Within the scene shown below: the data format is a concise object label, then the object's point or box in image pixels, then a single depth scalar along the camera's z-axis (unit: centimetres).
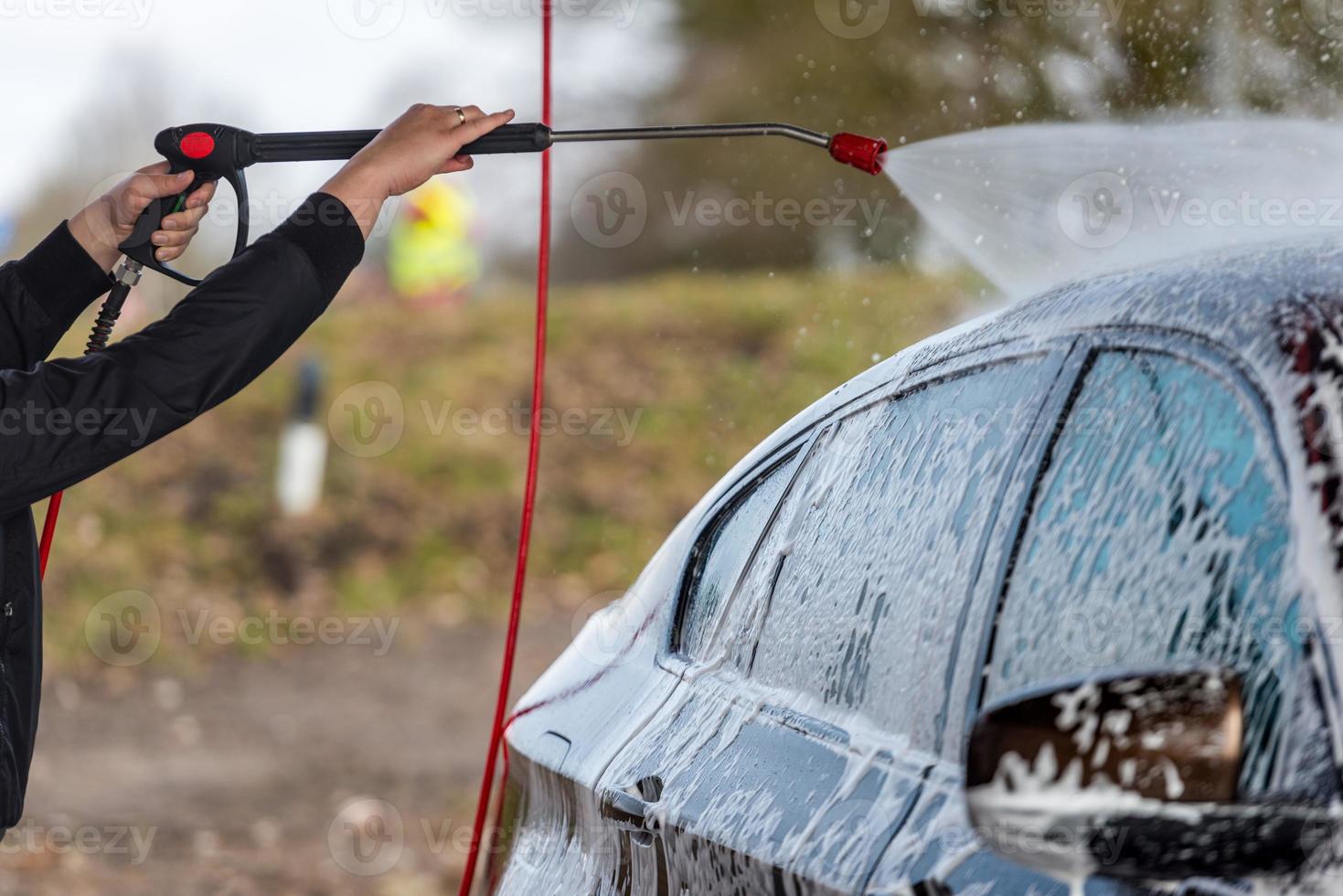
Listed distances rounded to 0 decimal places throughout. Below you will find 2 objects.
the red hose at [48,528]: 598
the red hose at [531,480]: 598
